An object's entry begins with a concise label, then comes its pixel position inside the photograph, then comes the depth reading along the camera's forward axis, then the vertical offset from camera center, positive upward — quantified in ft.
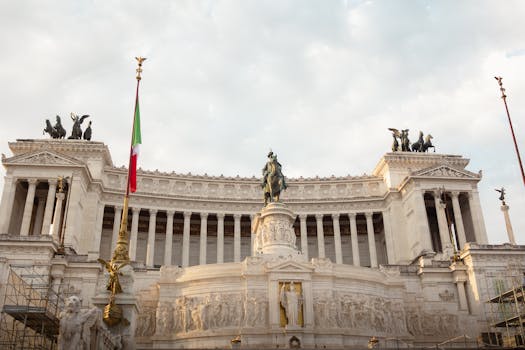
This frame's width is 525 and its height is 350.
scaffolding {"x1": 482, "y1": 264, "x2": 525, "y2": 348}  122.83 +22.87
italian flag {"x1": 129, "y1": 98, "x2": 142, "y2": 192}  92.53 +41.95
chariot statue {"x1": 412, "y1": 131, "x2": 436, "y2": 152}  256.93 +115.51
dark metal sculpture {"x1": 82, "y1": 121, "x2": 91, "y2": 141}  242.17 +116.75
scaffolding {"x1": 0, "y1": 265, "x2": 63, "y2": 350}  92.89 +16.63
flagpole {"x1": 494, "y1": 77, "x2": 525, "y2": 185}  114.83 +61.73
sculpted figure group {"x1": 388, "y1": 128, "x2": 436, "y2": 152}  256.93 +116.87
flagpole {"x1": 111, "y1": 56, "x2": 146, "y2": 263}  70.95 +21.04
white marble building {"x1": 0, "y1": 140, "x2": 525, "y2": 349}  116.06 +63.60
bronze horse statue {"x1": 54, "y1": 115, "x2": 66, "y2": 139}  238.48 +117.66
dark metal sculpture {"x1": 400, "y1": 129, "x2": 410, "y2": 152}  256.93 +118.07
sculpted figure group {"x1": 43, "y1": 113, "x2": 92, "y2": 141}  238.48 +117.73
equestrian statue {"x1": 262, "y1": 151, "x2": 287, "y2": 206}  144.56 +57.89
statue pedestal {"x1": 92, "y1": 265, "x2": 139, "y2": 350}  67.21 +12.63
